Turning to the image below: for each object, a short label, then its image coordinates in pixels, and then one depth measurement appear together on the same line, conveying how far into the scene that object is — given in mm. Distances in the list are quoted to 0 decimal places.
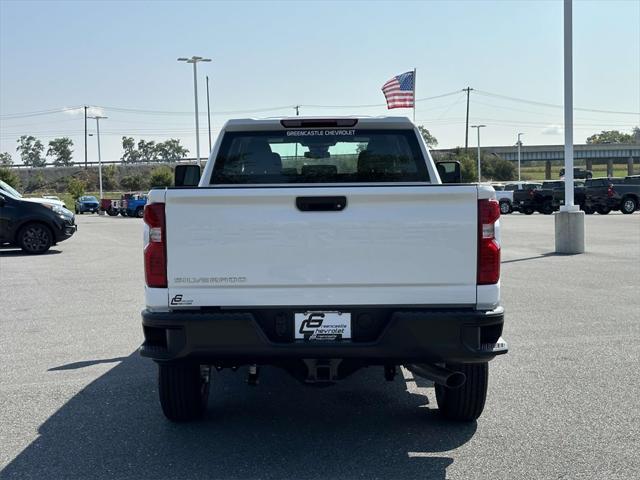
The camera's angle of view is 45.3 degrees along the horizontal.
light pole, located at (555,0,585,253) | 17141
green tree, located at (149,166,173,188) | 95438
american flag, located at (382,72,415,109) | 25688
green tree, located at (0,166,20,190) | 84294
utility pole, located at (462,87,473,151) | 91875
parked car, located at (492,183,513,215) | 43938
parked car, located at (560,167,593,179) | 84625
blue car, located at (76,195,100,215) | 69250
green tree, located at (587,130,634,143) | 179125
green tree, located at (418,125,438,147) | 137350
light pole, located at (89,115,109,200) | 81688
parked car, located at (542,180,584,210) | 37562
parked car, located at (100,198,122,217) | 56906
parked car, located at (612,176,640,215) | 36844
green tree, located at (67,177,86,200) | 93062
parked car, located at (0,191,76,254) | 18953
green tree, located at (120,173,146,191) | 123688
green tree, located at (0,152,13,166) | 175000
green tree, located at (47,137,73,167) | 197075
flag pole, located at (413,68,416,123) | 25439
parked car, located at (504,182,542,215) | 40750
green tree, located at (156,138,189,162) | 192250
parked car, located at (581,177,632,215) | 36844
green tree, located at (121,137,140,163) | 198625
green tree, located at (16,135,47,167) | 199112
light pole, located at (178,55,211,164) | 50625
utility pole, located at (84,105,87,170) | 115025
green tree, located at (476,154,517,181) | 112688
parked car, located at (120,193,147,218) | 53062
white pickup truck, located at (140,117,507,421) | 4340
